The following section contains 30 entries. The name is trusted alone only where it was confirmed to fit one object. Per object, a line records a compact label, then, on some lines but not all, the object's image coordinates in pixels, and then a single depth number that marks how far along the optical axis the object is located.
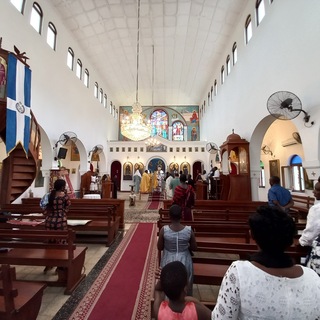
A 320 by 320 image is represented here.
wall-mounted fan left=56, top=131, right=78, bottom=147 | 9.52
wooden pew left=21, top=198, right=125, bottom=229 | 6.40
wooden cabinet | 8.07
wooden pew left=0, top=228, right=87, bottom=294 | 2.91
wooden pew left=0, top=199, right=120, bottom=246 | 5.12
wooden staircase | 6.29
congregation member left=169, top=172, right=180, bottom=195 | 8.57
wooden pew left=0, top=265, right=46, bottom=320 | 1.69
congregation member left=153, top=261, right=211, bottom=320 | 1.16
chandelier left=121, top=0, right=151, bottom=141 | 11.45
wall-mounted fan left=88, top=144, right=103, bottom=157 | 13.80
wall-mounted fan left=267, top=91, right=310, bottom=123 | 5.07
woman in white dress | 0.86
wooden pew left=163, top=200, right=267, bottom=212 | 6.07
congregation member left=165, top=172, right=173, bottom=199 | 12.20
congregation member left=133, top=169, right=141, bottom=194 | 14.41
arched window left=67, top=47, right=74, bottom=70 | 10.80
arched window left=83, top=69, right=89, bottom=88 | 12.74
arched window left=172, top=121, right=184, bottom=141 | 21.98
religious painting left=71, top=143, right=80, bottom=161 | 14.99
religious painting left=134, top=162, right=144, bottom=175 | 18.96
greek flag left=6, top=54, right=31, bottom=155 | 4.86
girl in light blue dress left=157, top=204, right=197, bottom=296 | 2.24
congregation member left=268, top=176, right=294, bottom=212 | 3.98
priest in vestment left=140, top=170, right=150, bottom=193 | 14.56
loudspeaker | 9.23
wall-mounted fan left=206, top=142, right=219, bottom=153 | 13.02
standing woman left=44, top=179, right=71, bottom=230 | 3.40
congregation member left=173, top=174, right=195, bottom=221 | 4.09
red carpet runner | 2.53
